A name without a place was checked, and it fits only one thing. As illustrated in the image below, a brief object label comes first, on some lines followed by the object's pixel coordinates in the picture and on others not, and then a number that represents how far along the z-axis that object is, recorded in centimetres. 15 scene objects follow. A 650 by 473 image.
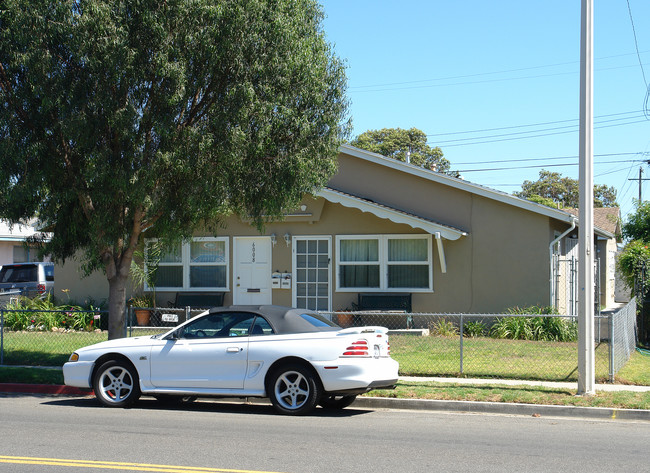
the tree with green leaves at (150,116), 1099
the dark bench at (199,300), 2031
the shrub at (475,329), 1819
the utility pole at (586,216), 1066
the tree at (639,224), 2736
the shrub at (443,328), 1834
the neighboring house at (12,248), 3189
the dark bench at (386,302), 1916
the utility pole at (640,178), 5596
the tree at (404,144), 5344
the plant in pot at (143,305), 1989
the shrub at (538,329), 1719
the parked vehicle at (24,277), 2375
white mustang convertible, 962
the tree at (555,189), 5931
